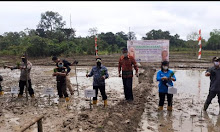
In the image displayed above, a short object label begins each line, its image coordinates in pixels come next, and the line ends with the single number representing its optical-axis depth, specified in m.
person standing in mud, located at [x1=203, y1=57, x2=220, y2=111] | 5.22
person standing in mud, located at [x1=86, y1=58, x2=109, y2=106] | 5.82
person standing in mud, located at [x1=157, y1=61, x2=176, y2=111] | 5.36
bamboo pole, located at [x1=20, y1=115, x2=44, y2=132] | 3.17
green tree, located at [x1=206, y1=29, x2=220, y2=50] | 45.41
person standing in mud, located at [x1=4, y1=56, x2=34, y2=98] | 6.83
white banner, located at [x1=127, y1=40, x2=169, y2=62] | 8.30
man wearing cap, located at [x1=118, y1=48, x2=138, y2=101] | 6.09
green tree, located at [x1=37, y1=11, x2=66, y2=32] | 43.62
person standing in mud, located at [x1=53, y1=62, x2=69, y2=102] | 6.45
